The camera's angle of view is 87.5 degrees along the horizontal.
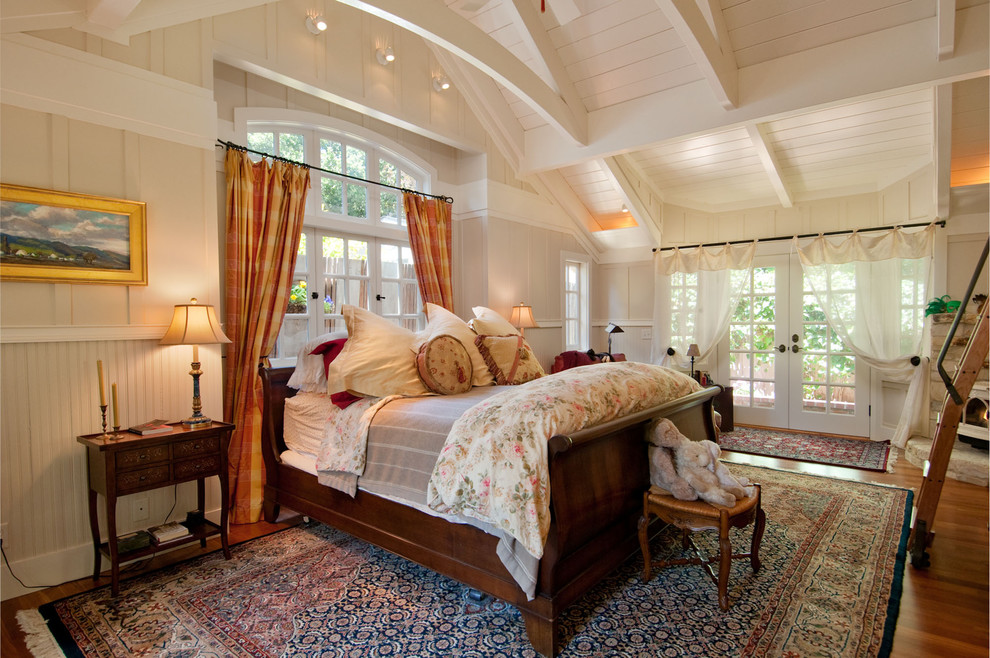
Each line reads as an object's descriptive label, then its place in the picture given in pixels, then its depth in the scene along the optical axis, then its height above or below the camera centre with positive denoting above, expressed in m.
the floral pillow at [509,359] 3.37 -0.34
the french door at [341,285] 3.78 +0.19
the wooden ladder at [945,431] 2.47 -0.62
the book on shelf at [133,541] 2.53 -1.16
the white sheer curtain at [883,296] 4.79 +0.11
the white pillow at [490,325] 3.58 -0.12
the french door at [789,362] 5.39 -0.59
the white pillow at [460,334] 3.27 -0.16
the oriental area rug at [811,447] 4.50 -1.33
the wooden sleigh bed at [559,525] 1.93 -0.98
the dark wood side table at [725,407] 5.52 -1.07
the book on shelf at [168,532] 2.60 -1.14
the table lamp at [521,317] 5.09 -0.09
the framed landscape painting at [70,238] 2.34 +0.34
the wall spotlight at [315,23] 3.50 +1.94
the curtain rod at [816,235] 4.64 +0.76
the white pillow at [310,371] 3.01 -0.37
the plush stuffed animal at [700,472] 2.19 -0.72
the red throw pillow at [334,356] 2.84 -0.27
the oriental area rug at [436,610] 1.98 -1.29
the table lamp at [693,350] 5.74 -0.47
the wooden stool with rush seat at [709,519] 2.16 -0.91
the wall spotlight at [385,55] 3.95 +1.95
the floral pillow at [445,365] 2.91 -0.33
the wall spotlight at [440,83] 4.45 +1.95
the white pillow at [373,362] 2.76 -0.29
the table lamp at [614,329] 5.99 -0.24
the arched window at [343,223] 3.75 +0.68
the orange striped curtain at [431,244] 4.52 +0.57
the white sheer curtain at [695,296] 5.85 +0.15
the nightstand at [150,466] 2.35 -0.76
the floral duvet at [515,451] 1.86 -0.55
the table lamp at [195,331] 2.66 -0.11
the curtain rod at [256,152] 3.25 +1.03
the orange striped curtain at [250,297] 3.23 +0.07
